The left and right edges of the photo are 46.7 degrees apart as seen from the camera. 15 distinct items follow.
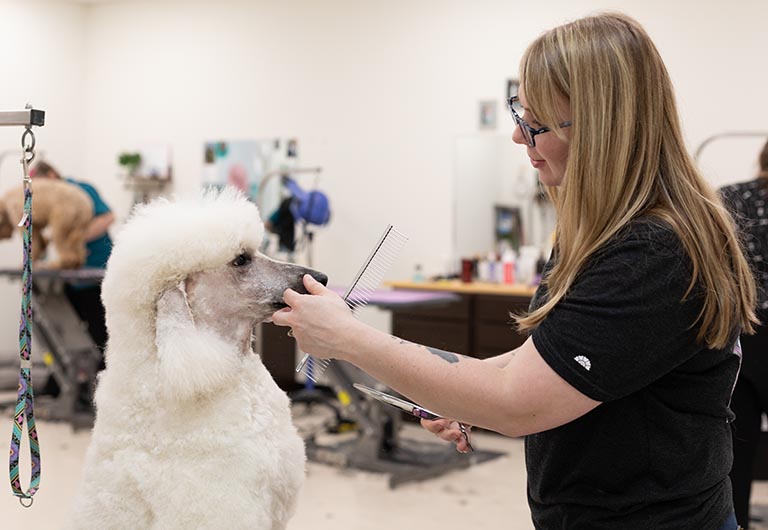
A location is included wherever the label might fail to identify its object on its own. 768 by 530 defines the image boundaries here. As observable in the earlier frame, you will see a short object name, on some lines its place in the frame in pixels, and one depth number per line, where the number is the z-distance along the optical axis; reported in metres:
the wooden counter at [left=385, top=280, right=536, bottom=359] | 5.19
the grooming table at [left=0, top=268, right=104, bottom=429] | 5.50
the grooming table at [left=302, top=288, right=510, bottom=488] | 4.43
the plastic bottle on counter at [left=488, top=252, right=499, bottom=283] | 5.60
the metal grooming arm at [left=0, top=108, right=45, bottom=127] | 1.37
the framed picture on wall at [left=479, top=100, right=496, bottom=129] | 5.85
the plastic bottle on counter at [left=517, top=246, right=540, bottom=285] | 5.45
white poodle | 1.32
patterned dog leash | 1.43
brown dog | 5.31
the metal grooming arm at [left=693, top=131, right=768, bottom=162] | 4.69
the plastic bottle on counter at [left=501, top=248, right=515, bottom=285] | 5.52
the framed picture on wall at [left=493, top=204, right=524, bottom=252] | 5.73
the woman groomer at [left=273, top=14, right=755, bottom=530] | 1.16
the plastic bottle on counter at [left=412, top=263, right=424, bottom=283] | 5.87
